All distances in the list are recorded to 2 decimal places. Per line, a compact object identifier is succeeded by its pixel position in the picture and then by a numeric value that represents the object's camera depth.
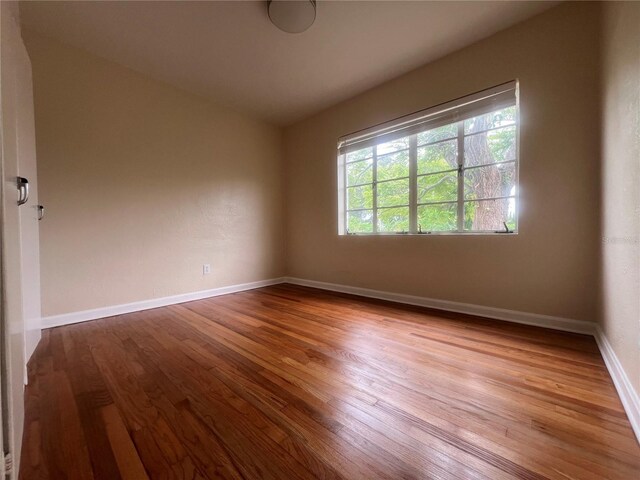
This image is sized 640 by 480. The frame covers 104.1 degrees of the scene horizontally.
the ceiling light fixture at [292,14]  1.77
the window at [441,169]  2.13
